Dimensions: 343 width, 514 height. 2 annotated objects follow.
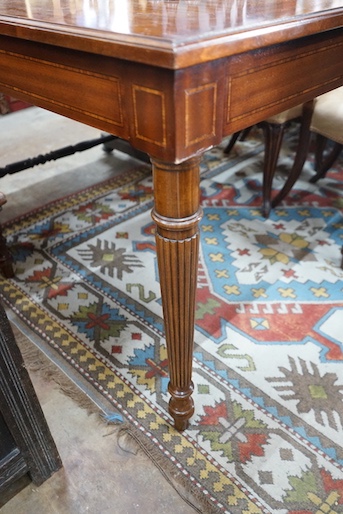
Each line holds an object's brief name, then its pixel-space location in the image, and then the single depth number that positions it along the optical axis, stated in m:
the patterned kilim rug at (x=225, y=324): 1.02
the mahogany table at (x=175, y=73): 0.62
